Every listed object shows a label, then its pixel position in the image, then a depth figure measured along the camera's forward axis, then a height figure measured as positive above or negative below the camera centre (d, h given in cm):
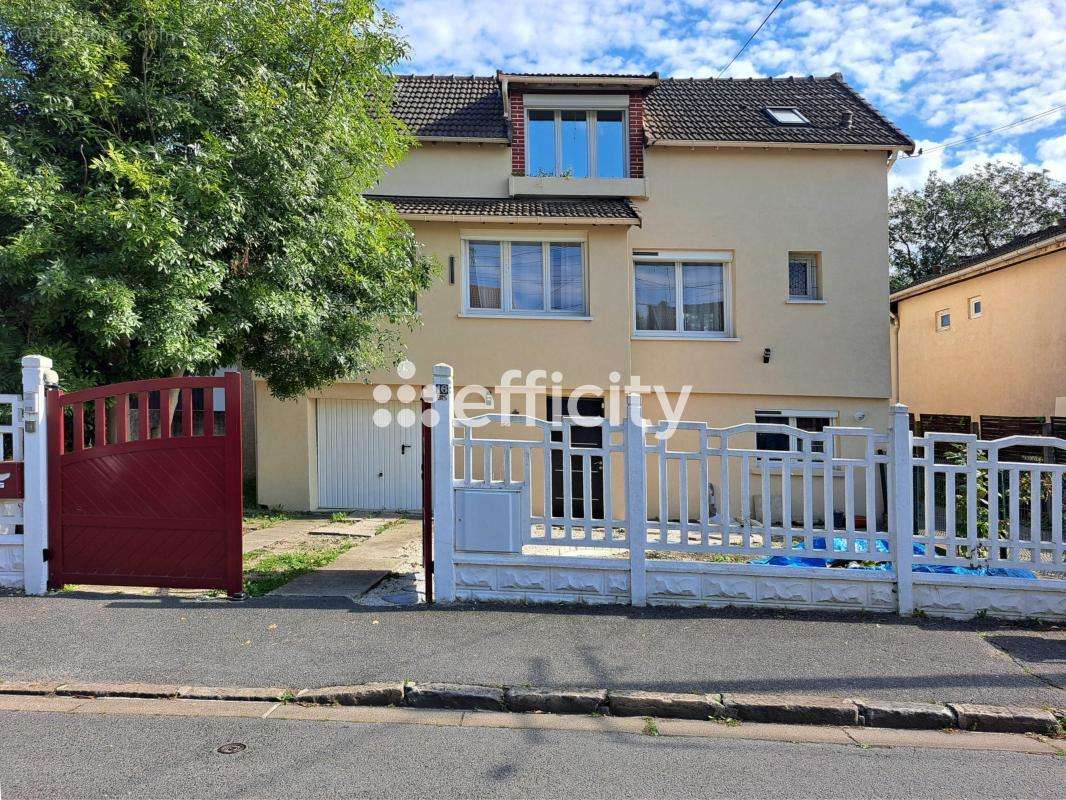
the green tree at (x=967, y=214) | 2592 +765
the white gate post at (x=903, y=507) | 561 -90
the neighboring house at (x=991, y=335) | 1369 +163
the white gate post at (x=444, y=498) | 591 -81
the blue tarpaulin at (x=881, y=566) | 575 -150
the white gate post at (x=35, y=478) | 607 -61
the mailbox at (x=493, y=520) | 588 -101
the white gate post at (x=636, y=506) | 580 -89
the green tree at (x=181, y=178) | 602 +237
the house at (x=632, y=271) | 1153 +248
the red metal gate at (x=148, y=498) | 599 -80
